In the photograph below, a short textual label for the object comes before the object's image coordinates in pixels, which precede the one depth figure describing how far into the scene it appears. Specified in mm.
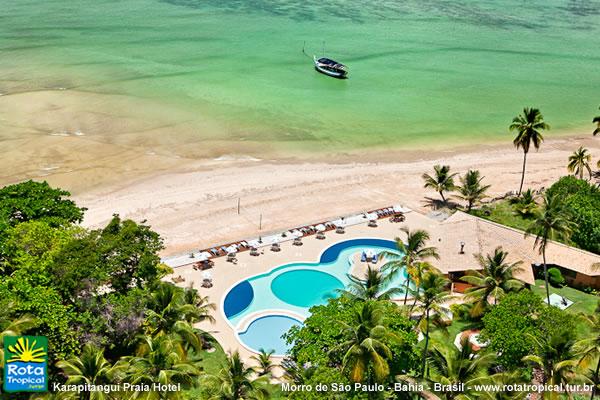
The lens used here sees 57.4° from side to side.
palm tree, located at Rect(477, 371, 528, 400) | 22625
